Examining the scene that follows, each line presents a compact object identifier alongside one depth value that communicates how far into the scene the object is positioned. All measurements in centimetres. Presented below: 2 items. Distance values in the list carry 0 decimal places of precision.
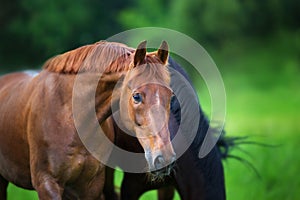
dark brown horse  1093
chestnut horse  873
